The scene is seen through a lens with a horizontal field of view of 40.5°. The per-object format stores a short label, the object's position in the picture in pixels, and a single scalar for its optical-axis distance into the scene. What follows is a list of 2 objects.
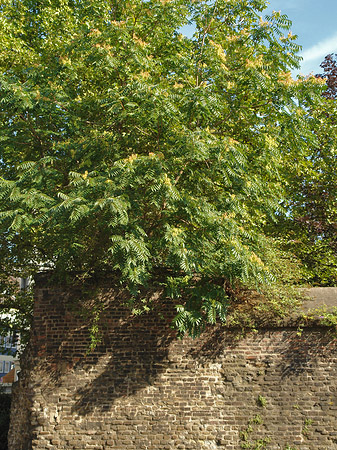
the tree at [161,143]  8.59
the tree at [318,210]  14.91
